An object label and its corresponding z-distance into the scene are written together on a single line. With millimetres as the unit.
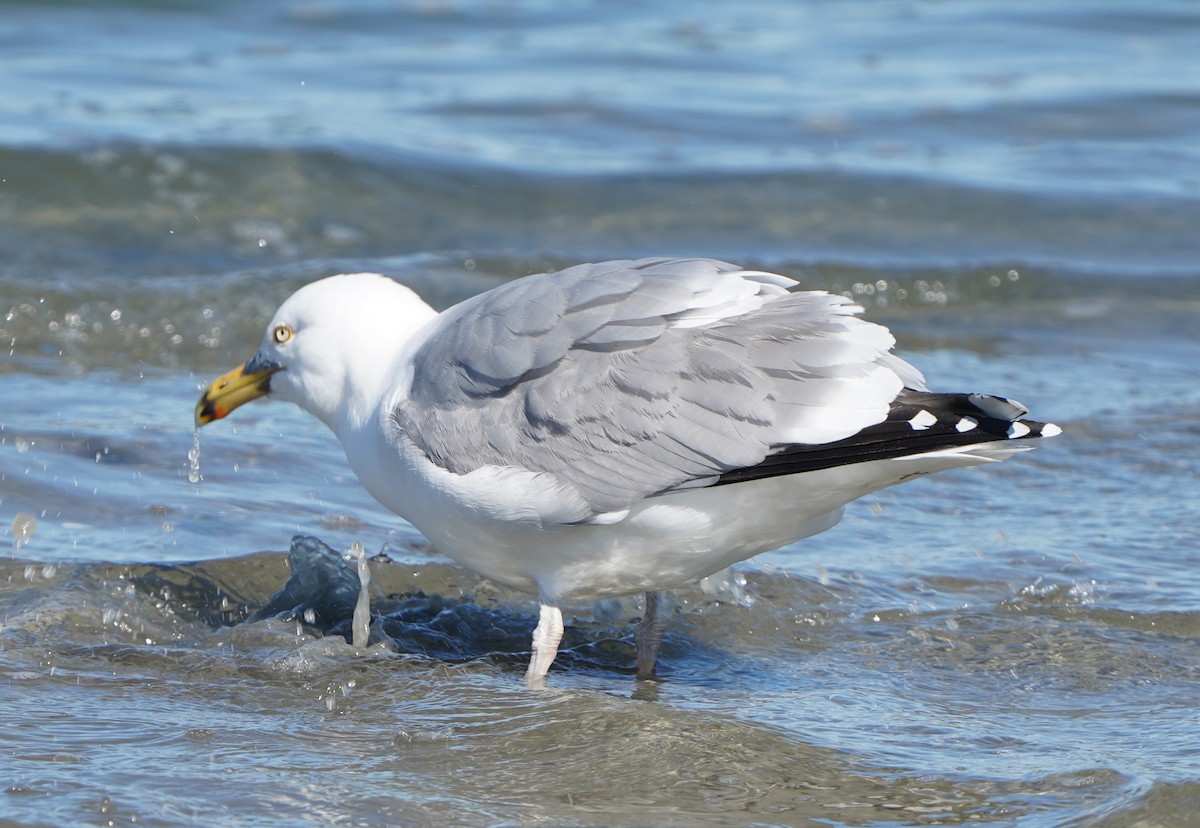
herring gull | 8062
